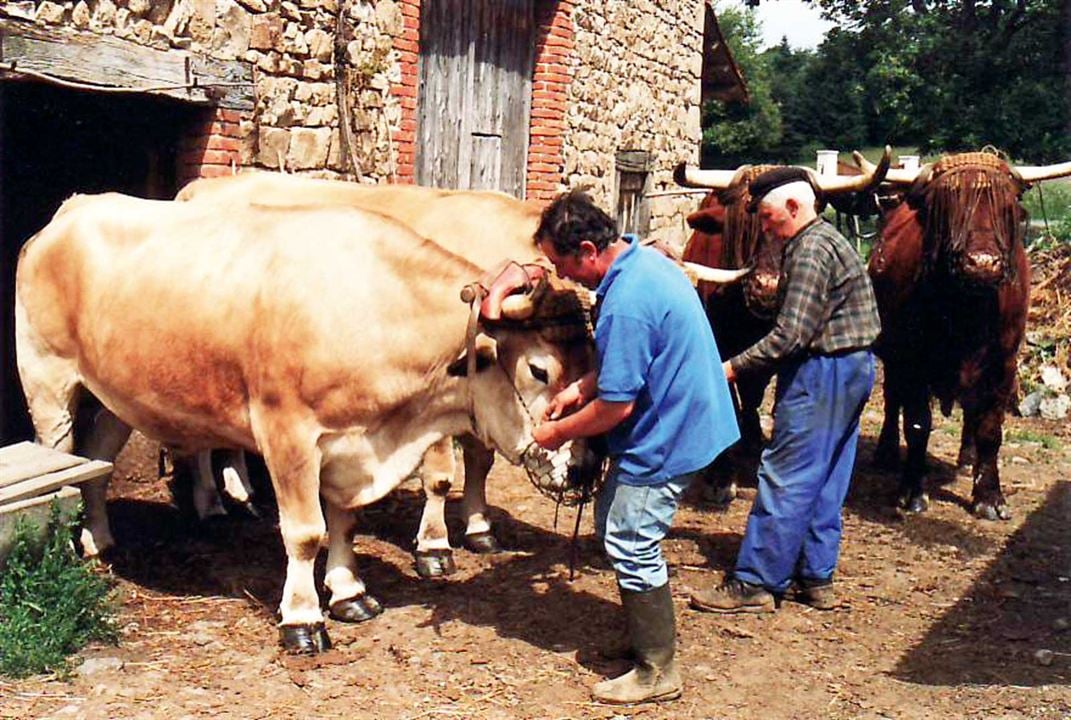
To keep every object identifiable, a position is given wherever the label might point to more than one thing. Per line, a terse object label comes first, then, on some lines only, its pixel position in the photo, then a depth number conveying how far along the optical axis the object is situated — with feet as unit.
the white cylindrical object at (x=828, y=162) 34.71
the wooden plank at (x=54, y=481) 15.96
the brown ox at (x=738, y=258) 20.58
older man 17.01
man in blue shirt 13.56
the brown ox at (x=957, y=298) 21.63
